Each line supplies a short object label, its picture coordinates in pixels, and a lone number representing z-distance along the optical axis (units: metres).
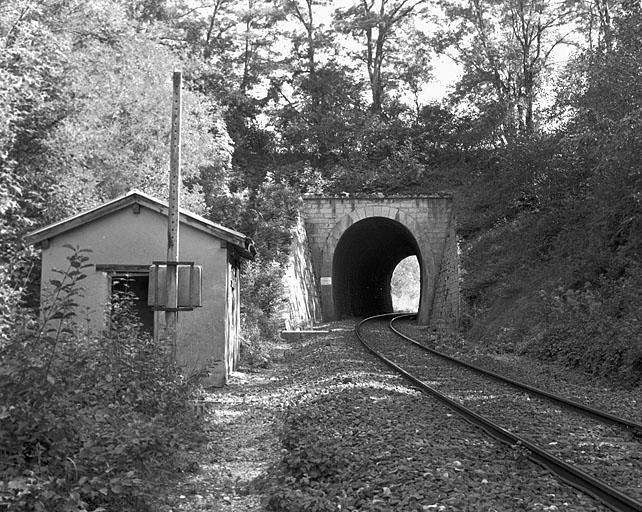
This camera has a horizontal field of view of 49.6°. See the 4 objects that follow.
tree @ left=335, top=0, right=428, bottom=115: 39.31
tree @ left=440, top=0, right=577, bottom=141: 29.03
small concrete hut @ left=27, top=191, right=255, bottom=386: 12.84
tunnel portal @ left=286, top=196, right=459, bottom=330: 29.06
